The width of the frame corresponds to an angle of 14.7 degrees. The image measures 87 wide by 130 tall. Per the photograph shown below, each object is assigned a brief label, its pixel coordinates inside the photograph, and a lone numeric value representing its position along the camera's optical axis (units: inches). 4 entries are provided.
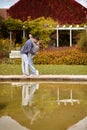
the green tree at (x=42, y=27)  884.0
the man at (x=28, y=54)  473.2
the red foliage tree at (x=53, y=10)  954.4
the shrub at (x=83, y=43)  732.9
